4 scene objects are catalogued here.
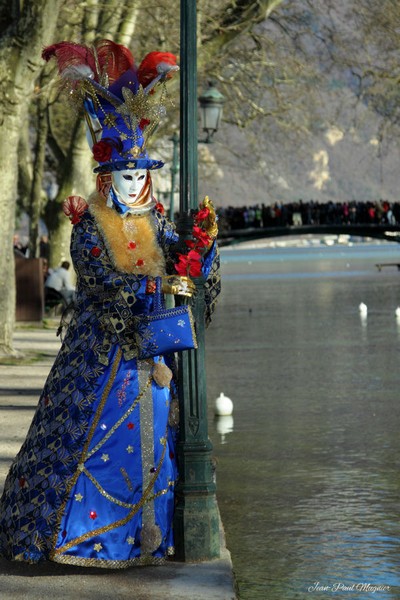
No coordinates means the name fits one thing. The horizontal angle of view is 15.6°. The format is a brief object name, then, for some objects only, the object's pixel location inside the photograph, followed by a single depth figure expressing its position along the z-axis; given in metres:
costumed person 6.80
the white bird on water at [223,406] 13.79
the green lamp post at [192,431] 7.02
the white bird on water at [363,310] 32.19
